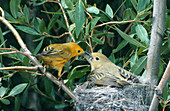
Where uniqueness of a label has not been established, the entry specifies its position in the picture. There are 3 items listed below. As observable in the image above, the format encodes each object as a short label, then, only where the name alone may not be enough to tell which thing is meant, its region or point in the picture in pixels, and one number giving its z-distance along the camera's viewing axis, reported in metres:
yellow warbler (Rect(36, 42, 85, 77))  6.11
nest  5.11
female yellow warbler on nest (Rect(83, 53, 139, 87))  5.72
